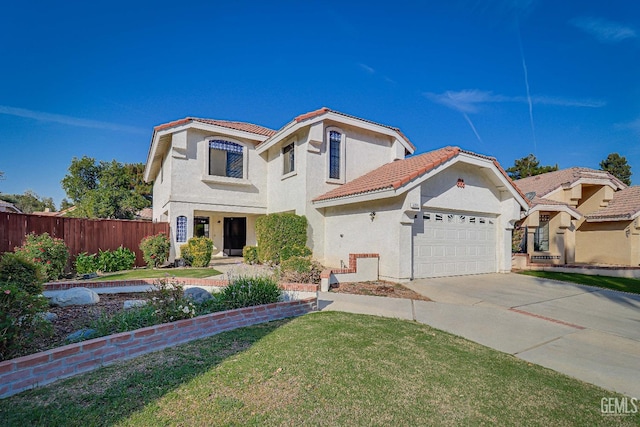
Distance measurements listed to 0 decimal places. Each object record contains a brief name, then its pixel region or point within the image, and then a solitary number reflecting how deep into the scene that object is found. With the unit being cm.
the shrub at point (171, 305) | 550
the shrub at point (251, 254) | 1619
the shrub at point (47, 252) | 1006
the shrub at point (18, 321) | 390
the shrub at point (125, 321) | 500
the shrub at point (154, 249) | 1438
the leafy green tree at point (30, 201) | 5384
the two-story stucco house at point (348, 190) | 1205
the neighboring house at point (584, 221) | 1773
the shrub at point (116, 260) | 1365
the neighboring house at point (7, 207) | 2598
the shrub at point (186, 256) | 1506
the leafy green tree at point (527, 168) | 4066
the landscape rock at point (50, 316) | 569
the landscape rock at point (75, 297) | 716
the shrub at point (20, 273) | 675
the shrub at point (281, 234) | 1428
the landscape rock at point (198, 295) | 706
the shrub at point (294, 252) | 1359
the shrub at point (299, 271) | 1006
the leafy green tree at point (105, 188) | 2534
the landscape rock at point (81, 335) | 472
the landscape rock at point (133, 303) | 672
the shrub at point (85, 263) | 1291
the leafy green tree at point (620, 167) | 4016
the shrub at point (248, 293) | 669
